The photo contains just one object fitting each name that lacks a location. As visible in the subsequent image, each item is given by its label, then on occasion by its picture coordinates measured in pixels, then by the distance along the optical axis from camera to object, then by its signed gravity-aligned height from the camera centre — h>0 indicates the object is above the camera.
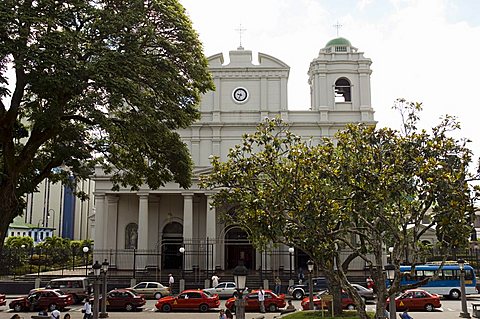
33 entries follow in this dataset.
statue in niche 44.66 +0.29
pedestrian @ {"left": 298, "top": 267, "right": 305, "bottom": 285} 35.22 -2.74
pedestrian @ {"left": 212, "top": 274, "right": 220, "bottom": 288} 33.17 -2.76
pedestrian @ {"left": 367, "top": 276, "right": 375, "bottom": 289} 32.16 -2.96
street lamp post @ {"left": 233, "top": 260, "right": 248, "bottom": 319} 15.55 -1.35
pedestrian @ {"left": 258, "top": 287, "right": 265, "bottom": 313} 25.89 -3.11
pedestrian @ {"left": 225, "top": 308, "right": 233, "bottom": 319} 16.16 -2.41
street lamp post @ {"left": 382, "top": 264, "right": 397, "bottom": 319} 15.35 -1.05
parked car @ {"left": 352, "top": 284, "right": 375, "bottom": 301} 28.72 -3.13
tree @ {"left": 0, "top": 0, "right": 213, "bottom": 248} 15.75 +5.13
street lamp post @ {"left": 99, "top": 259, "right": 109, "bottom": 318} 23.98 -2.45
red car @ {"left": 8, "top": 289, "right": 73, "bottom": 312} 27.52 -3.28
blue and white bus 33.31 -2.77
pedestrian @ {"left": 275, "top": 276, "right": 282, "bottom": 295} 33.25 -3.10
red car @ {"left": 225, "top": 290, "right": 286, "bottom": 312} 26.81 -3.34
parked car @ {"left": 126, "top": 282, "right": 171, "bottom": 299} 32.69 -3.23
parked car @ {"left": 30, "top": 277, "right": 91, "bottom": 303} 31.03 -2.83
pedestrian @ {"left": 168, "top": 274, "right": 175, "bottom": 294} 34.44 -2.91
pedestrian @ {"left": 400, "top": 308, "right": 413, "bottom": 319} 18.88 -2.90
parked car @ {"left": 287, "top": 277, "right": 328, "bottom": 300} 32.56 -3.26
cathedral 42.97 +9.52
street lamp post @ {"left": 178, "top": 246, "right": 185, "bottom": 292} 34.75 -2.67
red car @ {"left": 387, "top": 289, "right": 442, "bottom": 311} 27.23 -3.41
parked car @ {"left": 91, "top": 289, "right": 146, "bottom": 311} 27.73 -3.32
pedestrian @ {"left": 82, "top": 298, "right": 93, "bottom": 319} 21.67 -3.04
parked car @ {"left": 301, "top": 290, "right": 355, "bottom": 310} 25.39 -3.28
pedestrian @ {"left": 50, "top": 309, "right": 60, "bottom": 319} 19.31 -2.82
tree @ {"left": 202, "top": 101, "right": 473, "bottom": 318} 14.42 +1.35
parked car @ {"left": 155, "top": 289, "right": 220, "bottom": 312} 27.34 -3.41
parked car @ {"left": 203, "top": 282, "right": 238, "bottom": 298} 31.83 -3.20
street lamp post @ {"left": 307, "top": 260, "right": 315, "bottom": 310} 23.97 -2.33
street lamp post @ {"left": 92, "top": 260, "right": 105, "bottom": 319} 20.23 -2.04
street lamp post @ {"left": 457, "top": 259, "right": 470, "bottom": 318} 23.41 -2.73
